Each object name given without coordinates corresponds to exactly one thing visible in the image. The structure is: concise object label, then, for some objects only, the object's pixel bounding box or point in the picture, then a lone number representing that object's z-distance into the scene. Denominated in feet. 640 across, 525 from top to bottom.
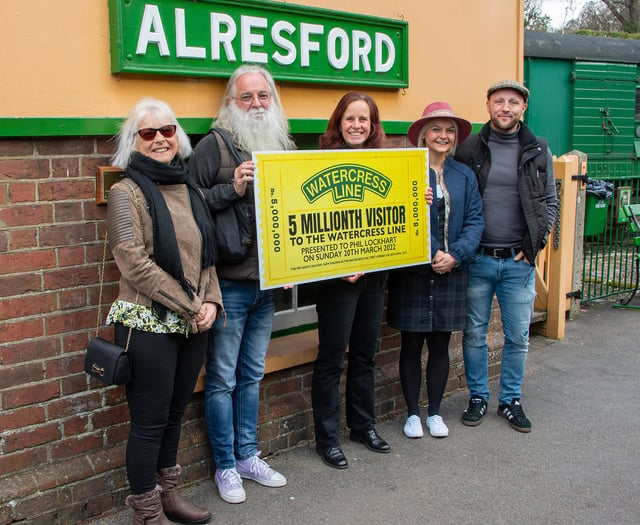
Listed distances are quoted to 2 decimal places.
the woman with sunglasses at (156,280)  9.62
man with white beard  11.17
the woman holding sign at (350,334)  12.64
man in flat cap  14.24
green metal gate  38.09
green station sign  10.93
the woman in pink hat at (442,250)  13.78
